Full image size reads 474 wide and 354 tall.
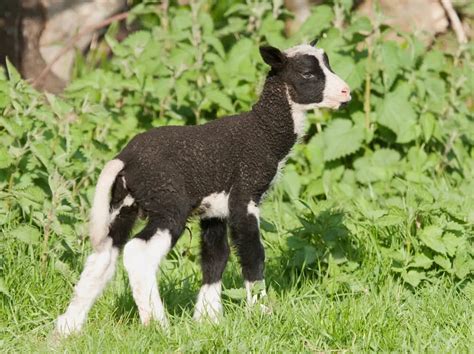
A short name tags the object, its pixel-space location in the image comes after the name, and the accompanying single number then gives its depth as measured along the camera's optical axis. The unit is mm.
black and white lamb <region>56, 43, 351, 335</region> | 10281
